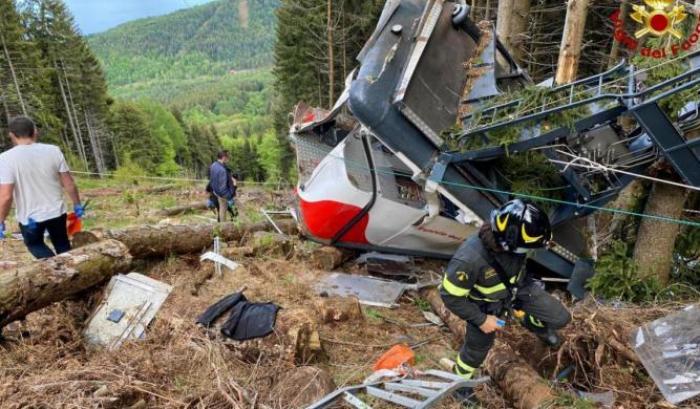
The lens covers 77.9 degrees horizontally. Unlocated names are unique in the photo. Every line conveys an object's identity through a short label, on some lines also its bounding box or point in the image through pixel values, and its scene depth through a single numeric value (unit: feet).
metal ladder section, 7.80
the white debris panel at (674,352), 7.14
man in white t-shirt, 11.70
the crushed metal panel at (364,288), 14.37
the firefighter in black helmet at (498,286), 7.69
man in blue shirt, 24.40
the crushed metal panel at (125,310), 11.26
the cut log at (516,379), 8.09
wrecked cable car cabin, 9.98
